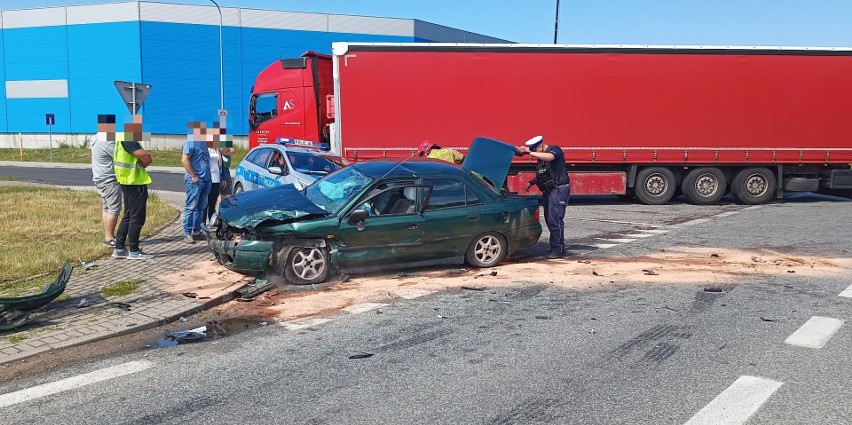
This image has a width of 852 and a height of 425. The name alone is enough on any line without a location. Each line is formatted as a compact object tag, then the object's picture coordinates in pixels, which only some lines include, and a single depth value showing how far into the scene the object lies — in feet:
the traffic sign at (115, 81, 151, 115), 37.86
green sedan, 24.89
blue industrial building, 147.95
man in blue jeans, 33.86
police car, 39.55
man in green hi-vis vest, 29.27
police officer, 31.78
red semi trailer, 51.70
